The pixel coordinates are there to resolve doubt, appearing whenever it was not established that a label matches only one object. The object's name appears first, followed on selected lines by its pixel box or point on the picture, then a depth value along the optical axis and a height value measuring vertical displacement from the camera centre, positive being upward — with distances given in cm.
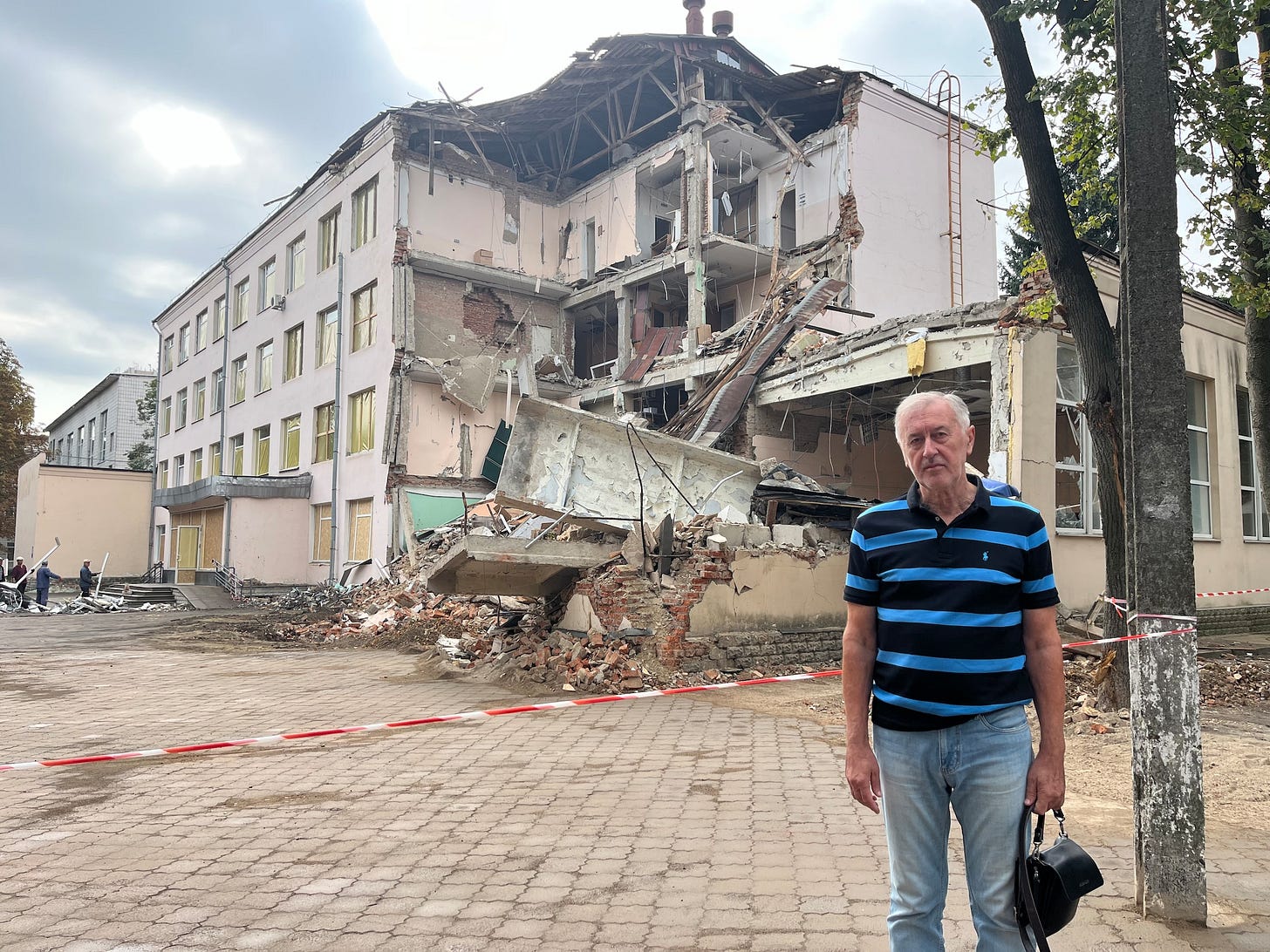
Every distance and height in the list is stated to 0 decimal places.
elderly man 235 -37
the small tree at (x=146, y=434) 5016 +621
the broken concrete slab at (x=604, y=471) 1123 +97
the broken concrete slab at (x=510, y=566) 943 -30
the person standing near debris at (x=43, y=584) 2433 -135
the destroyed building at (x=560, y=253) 2238 +816
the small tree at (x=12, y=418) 3794 +543
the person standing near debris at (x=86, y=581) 2498 -128
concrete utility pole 330 +21
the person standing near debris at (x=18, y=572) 2899 -123
